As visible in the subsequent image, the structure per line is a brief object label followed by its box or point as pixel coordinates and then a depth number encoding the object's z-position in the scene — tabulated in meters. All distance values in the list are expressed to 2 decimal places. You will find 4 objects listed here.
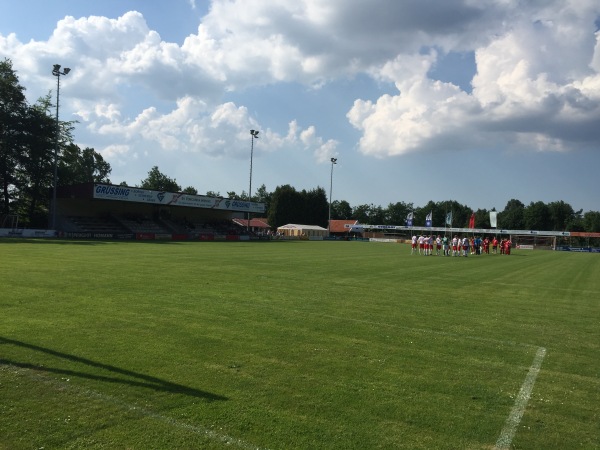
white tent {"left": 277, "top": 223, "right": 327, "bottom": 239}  89.75
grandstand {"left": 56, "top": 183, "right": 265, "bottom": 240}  53.12
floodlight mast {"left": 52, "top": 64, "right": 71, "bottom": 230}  46.09
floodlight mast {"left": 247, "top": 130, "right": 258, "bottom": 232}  68.25
